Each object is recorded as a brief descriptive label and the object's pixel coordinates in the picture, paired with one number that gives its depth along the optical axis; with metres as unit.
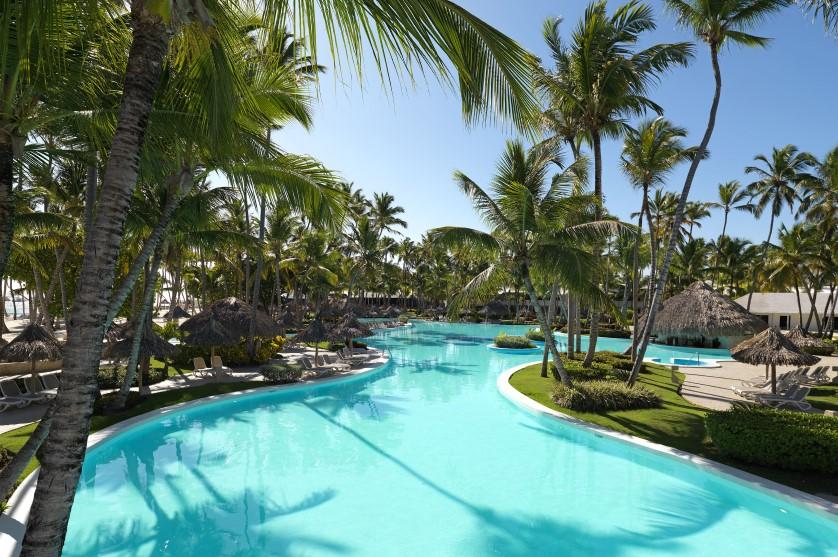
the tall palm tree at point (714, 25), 10.89
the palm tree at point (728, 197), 33.28
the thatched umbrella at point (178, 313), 25.97
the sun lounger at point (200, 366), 15.84
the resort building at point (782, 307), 36.78
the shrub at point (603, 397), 11.68
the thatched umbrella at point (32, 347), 10.98
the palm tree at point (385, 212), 37.28
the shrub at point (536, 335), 34.22
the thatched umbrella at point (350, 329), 20.02
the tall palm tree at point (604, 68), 13.44
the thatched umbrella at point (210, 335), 15.22
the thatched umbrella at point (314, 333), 18.66
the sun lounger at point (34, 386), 11.54
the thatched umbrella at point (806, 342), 17.90
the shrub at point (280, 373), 14.82
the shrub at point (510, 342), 28.23
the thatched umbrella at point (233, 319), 16.08
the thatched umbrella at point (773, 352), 12.12
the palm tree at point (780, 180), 28.73
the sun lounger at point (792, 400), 11.59
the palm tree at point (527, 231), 12.04
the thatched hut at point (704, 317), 13.56
